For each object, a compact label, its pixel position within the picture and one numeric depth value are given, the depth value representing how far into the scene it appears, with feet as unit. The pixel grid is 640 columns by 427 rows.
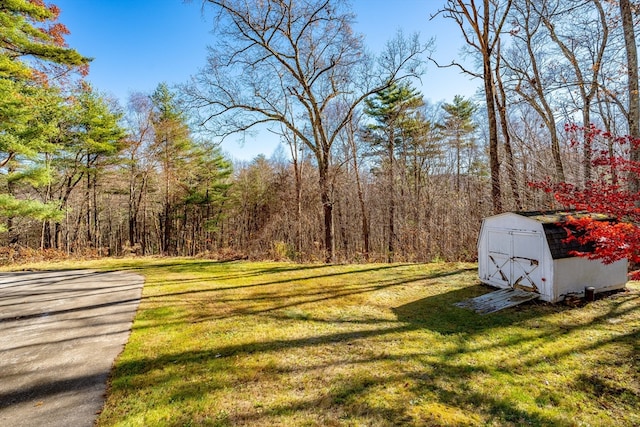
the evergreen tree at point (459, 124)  61.72
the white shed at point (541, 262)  19.89
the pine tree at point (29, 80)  29.91
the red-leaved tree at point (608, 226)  13.62
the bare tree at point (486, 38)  31.60
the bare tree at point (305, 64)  33.50
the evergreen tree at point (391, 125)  56.70
